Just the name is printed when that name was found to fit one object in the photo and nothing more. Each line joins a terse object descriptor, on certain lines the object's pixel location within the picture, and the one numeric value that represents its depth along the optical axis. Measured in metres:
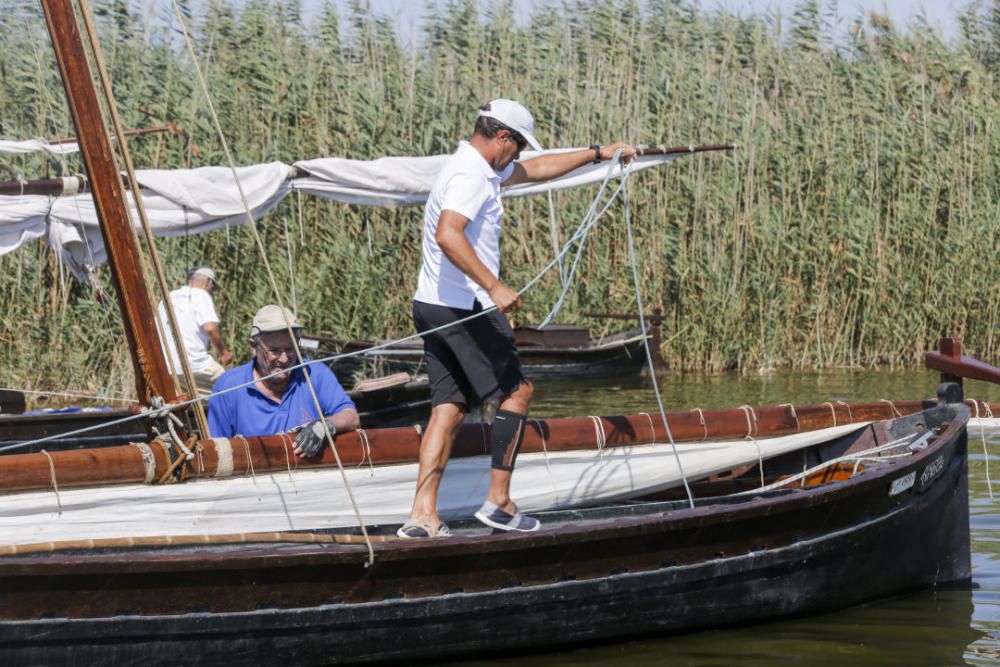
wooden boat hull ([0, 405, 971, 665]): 9.12
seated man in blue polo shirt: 11.59
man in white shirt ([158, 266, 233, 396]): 19.53
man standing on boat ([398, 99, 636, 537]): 10.23
